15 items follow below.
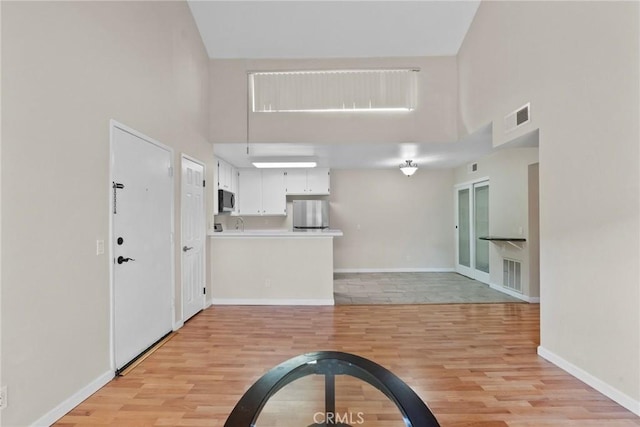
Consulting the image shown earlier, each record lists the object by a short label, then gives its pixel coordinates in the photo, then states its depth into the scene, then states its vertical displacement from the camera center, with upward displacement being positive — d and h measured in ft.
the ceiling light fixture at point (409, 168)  18.37 +2.90
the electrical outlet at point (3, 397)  5.09 -3.23
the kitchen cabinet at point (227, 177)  17.13 +2.39
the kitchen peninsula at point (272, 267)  14.52 -2.71
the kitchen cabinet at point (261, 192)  20.86 +1.58
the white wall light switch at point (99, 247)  7.34 -0.83
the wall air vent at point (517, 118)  9.55 +3.28
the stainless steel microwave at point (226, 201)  16.72 +0.81
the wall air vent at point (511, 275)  15.37 -3.40
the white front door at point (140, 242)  8.05 -0.89
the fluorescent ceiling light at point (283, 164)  17.98 +3.14
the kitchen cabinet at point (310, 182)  21.03 +2.33
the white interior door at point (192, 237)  12.05 -1.03
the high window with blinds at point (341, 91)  14.61 +6.26
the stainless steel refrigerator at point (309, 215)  21.38 -0.10
